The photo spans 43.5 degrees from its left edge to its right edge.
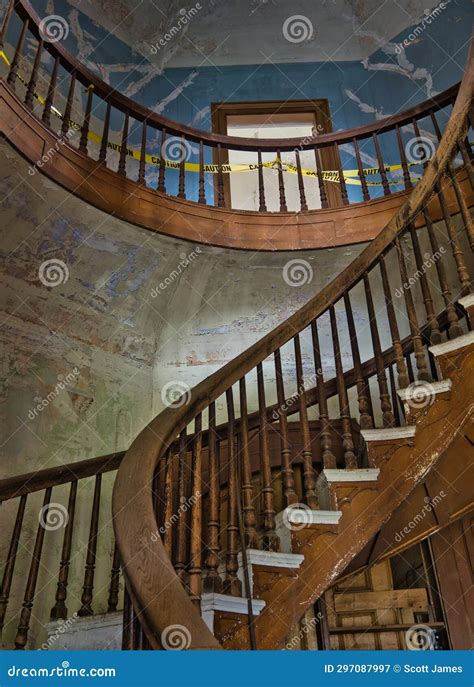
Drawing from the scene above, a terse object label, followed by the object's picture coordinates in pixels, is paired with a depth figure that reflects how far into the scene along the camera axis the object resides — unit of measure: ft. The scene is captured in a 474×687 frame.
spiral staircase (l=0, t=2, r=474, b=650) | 6.39
